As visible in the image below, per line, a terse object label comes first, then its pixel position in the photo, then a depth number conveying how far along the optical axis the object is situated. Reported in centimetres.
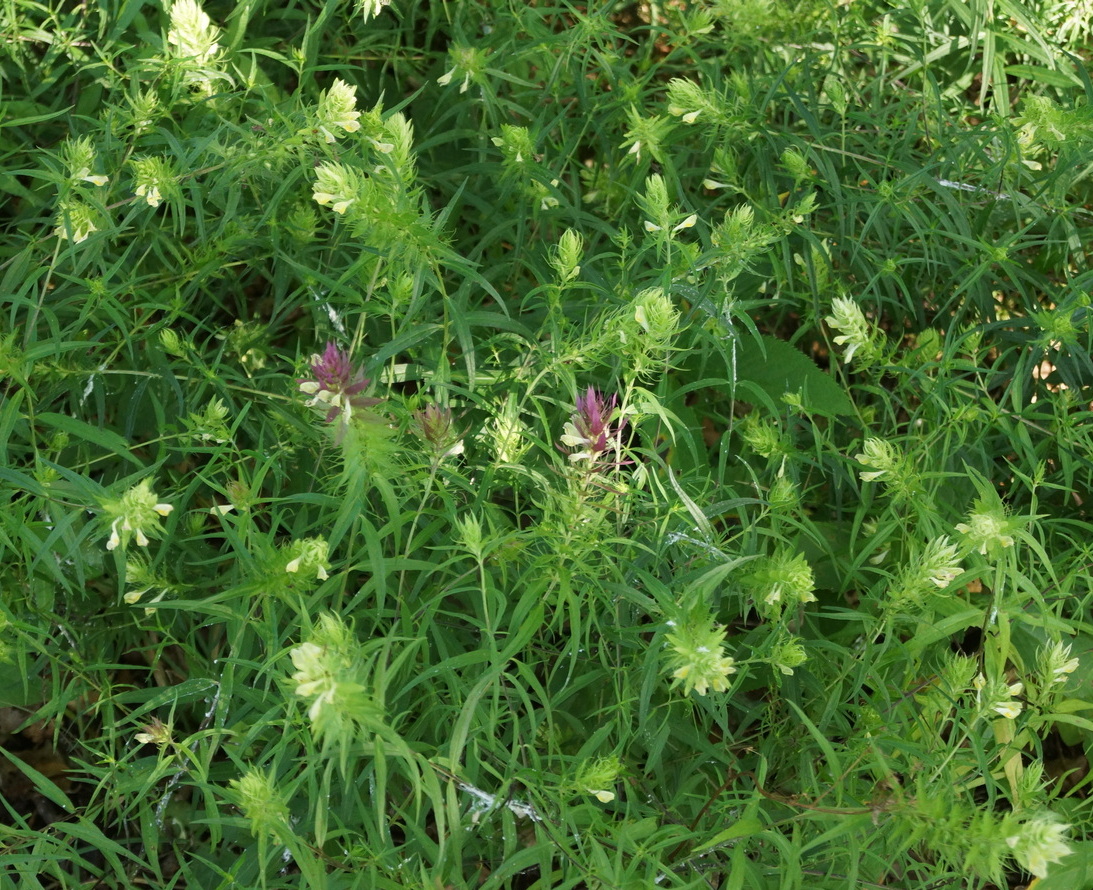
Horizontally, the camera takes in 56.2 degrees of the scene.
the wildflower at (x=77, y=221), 182
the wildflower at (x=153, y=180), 176
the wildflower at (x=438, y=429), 150
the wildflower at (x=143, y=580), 173
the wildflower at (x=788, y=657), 172
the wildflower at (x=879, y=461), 181
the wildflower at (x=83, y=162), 180
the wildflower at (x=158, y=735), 163
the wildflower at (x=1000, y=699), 162
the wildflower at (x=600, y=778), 155
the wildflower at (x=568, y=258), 172
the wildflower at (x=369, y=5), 177
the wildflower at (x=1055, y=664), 172
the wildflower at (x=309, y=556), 153
